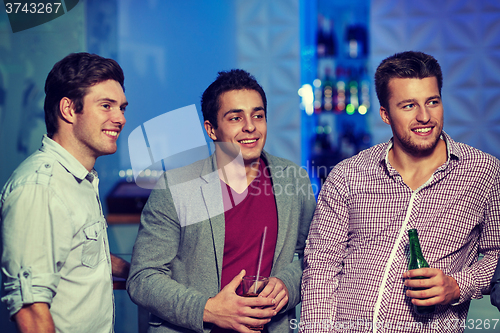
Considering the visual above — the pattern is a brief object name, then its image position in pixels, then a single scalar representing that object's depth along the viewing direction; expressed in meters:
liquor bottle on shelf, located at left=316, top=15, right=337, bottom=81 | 4.18
